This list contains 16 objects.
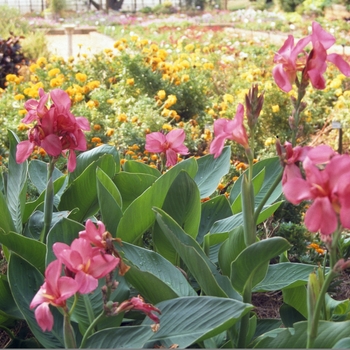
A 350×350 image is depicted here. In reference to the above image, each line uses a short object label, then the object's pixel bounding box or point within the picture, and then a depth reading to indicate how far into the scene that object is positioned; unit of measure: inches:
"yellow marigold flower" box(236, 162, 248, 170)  115.6
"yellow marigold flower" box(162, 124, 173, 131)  144.7
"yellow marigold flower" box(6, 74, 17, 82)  192.9
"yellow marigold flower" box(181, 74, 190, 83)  200.8
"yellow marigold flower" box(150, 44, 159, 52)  211.0
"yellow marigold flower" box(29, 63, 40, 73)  206.1
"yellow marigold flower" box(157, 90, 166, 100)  175.2
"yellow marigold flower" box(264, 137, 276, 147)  159.4
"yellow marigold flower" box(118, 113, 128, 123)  154.4
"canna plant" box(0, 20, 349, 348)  43.8
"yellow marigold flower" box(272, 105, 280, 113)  185.8
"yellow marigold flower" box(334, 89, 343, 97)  214.5
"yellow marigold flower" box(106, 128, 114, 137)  143.0
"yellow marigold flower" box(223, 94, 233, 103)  185.1
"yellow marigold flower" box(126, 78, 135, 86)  186.4
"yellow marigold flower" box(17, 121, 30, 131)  147.0
